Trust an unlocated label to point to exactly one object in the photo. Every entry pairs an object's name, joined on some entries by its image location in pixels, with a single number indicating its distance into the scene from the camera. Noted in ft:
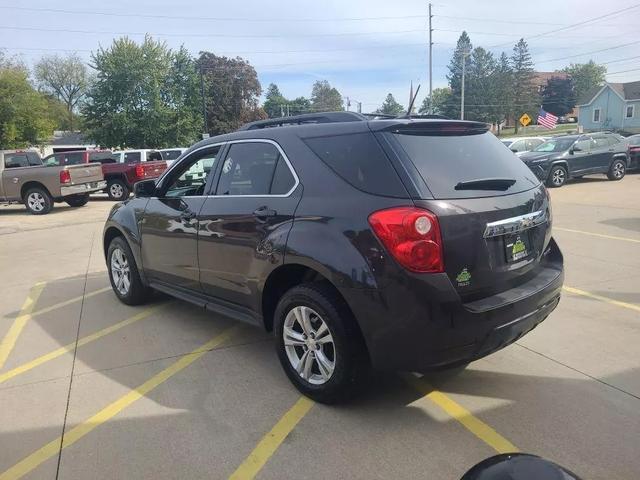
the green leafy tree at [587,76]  386.50
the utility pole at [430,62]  162.29
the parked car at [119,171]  61.26
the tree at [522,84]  297.74
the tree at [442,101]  286.05
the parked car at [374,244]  9.45
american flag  115.14
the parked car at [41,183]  51.03
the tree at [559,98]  353.51
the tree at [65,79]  268.82
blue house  196.75
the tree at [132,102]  116.26
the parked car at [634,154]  66.23
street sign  121.04
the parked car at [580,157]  56.29
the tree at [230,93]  217.97
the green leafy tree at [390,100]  441.27
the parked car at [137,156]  67.00
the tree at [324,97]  402.97
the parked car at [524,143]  69.32
